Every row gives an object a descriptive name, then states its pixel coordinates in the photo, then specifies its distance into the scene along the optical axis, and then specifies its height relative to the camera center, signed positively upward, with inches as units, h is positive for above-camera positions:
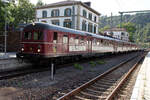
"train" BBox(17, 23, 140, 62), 408.2 +13.7
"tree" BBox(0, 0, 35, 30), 1602.5 +402.0
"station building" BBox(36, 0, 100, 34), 1328.7 +320.6
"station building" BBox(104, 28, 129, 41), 3614.2 +357.3
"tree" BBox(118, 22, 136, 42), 4001.0 +553.7
